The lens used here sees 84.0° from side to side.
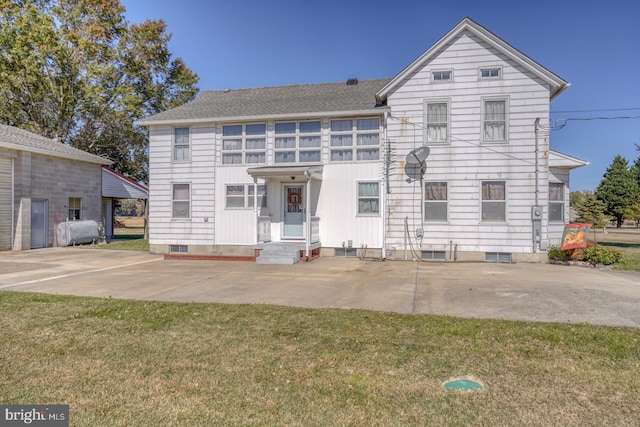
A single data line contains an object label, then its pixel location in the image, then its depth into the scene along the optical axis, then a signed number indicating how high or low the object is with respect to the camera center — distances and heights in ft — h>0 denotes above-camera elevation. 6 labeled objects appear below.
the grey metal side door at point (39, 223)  54.80 -1.32
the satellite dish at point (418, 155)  39.75 +7.31
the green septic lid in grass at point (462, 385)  10.77 -5.07
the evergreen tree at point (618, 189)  151.64 +14.89
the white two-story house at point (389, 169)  39.83 +6.07
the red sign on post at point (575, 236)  37.19 -1.45
